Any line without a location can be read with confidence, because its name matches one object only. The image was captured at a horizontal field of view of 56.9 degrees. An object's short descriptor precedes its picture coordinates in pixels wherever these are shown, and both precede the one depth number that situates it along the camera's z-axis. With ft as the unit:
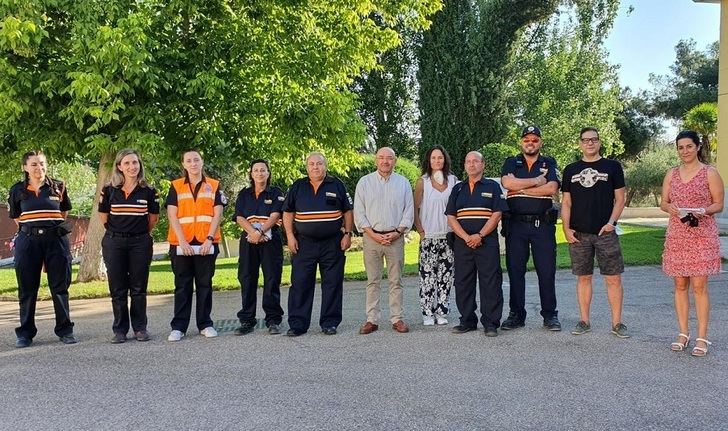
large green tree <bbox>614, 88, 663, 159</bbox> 151.53
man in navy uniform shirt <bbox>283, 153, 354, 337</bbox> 22.90
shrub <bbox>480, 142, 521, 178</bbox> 75.21
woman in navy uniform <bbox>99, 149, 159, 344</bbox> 22.08
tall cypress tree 90.94
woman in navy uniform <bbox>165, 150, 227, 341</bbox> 22.40
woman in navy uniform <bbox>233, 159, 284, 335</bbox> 23.57
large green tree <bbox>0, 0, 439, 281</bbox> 32.95
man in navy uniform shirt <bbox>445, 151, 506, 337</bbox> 22.22
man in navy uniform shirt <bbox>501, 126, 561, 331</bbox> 22.31
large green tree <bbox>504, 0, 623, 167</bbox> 101.96
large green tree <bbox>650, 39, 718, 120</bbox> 149.28
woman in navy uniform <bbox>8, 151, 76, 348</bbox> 22.13
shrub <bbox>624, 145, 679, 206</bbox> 136.26
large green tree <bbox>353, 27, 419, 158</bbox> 104.47
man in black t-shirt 21.44
